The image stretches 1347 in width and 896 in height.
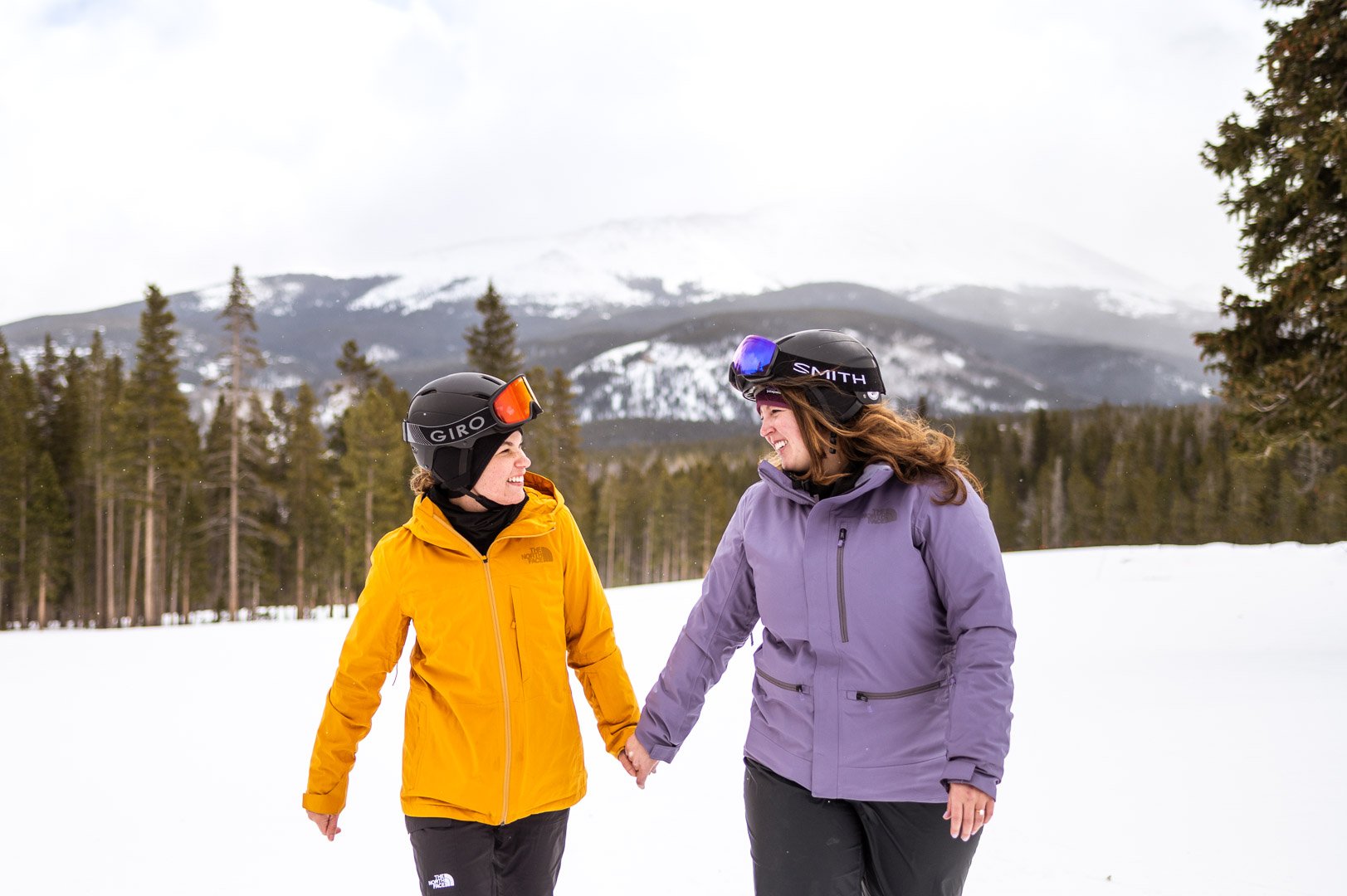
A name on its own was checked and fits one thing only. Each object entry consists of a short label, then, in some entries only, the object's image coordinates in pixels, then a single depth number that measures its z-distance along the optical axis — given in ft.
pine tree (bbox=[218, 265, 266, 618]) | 89.56
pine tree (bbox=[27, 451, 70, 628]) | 118.11
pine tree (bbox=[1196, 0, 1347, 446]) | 32.04
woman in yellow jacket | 8.89
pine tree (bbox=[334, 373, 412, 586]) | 104.27
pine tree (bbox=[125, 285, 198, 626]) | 94.48
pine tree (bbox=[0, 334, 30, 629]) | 112.68
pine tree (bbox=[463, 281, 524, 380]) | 94.38
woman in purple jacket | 7.88
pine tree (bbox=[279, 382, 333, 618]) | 117.29
